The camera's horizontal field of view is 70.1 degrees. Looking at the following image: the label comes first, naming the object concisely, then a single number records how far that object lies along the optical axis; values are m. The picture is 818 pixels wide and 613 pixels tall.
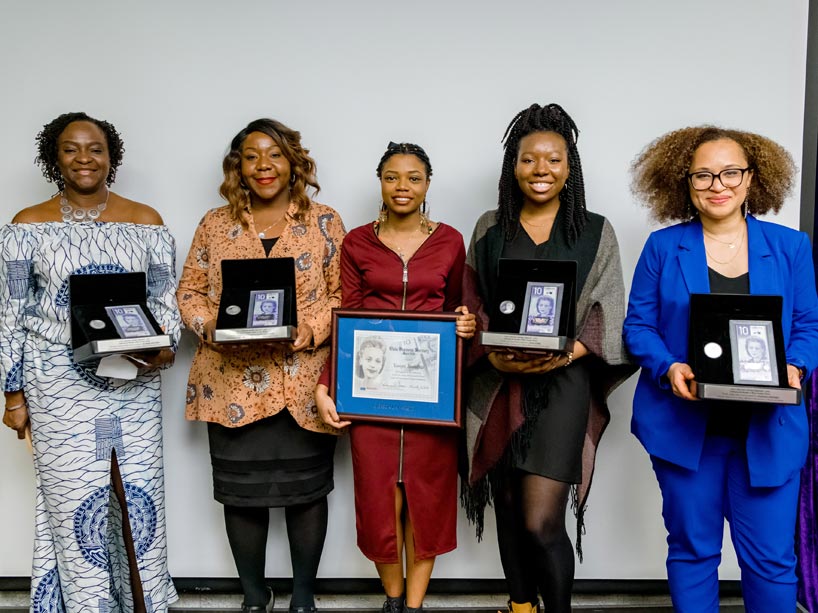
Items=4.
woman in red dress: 1.93
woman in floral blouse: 2.03
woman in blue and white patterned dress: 1.95
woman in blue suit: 1.66
